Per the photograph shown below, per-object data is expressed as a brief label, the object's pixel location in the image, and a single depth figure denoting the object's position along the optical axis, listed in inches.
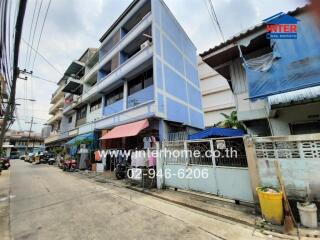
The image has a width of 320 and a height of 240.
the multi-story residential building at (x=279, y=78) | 198.1
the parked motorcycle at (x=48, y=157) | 962.4
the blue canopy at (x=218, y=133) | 333.4
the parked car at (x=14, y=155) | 2068.5
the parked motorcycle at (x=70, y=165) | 600.7
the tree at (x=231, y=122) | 491.4
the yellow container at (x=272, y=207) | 144.6
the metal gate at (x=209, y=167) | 199.2
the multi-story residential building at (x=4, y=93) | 555.8
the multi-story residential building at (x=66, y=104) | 899.4
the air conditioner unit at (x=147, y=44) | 436.6
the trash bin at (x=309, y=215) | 133.7
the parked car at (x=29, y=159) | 1188.5
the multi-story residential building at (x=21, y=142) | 2142.7
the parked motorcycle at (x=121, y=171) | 400.8
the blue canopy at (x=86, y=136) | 634.0
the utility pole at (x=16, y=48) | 127.8
